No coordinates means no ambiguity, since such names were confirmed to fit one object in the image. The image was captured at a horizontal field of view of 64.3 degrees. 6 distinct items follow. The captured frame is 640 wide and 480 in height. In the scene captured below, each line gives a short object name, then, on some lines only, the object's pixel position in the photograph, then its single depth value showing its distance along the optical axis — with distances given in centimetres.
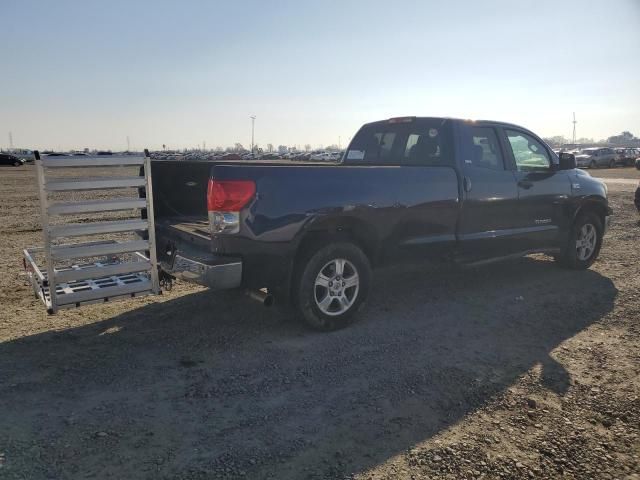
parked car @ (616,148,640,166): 4556
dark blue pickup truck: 423
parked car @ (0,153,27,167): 5128
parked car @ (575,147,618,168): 4534
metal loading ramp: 397
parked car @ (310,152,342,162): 7031
